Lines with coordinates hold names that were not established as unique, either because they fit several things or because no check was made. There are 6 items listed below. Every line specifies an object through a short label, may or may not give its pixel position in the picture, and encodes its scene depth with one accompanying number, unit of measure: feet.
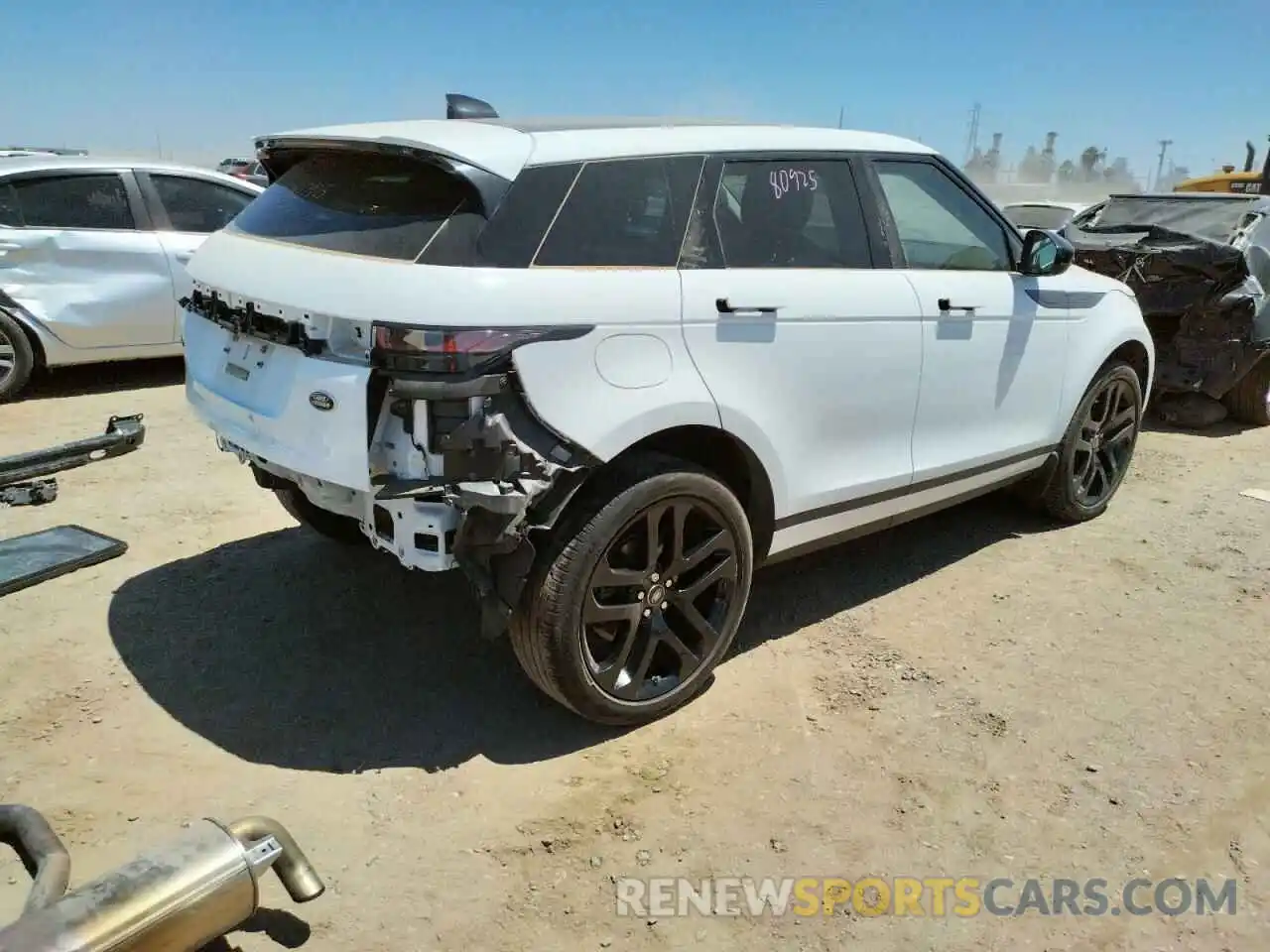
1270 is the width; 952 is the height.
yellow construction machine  58.34
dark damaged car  22.13
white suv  8.66
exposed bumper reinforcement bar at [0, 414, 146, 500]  16.58
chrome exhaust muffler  6.43
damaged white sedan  22.40
